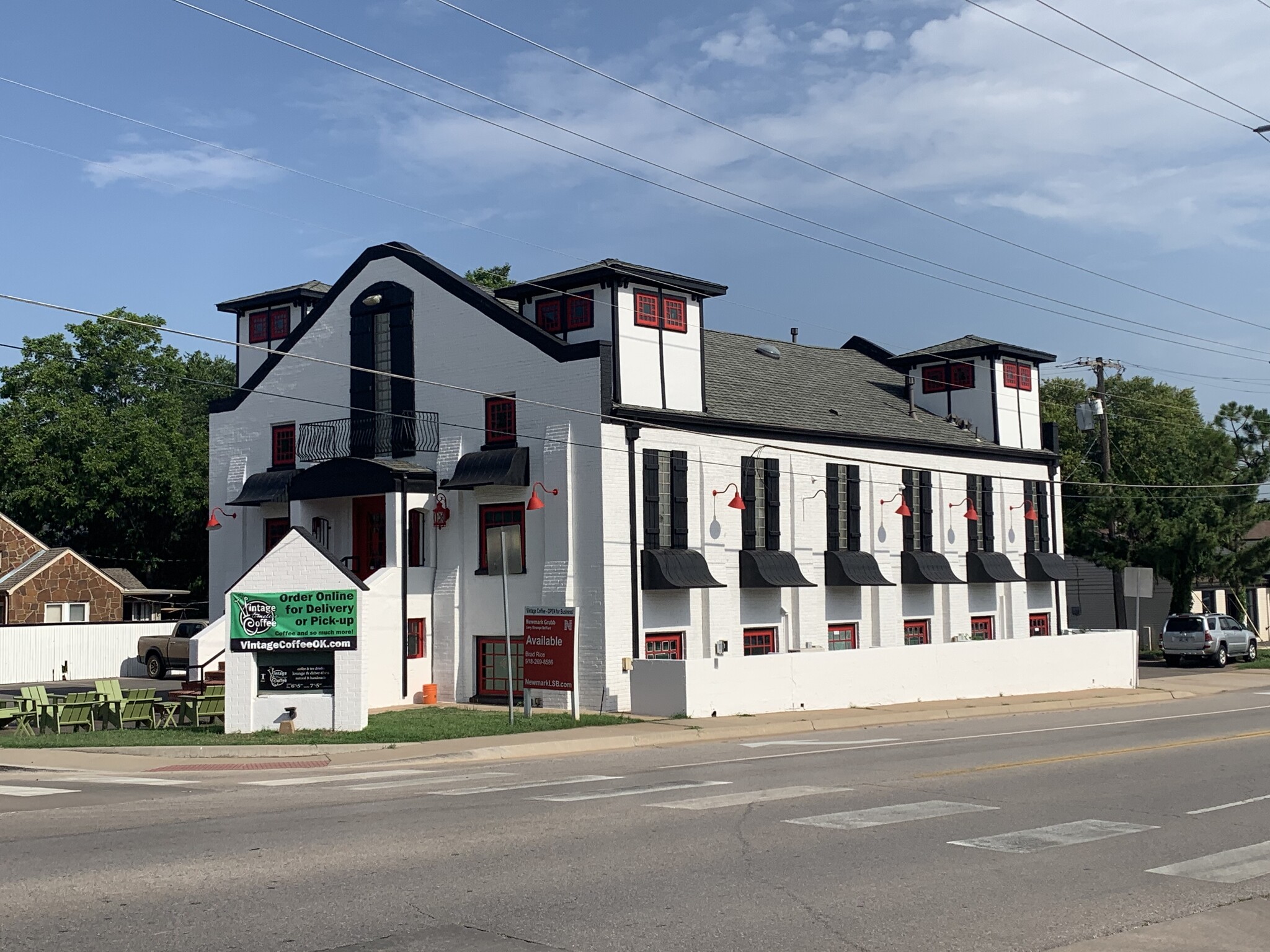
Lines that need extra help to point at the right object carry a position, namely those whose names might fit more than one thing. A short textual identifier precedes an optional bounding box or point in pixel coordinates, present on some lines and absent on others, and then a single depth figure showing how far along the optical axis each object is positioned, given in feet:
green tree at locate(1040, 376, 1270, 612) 163.73
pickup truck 141.59
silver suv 153.69
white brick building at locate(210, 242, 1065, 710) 99.25
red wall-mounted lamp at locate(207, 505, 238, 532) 119.75
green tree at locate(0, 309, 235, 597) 181.06
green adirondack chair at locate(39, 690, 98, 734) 81.56
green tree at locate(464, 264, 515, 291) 180.55
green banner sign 80.02
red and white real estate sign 83.71
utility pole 166.50
